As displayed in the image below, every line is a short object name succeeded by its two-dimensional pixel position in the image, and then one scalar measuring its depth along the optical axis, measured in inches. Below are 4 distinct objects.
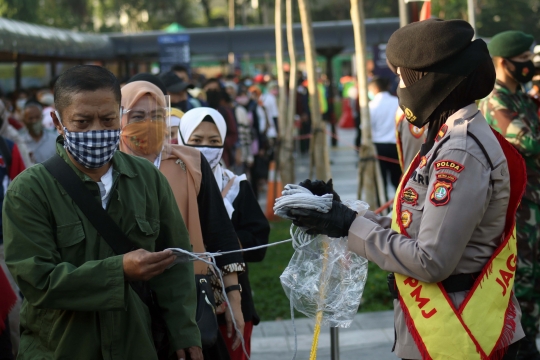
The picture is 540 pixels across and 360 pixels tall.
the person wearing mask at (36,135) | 337.7
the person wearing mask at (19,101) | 470.8
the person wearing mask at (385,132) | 435.5
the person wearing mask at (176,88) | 278.3
